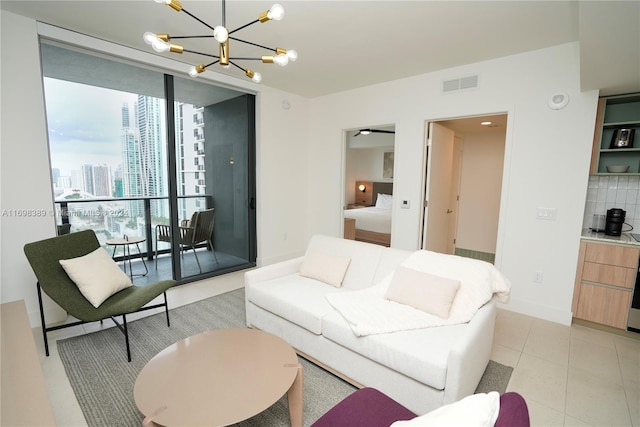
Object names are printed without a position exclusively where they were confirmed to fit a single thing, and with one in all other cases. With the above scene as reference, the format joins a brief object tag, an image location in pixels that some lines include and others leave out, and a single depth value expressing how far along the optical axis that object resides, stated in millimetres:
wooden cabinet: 2670
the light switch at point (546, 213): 3021
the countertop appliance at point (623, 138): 2857
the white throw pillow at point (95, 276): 2396
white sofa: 1619
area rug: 1786
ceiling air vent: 3411
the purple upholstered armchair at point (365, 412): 1250
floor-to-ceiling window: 3340
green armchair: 2277
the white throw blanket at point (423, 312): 1940
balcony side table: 3820
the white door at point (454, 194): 4957
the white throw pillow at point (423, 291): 2057
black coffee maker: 2854
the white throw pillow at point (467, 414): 826
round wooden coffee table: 1341
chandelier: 1650
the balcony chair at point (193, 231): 4094
